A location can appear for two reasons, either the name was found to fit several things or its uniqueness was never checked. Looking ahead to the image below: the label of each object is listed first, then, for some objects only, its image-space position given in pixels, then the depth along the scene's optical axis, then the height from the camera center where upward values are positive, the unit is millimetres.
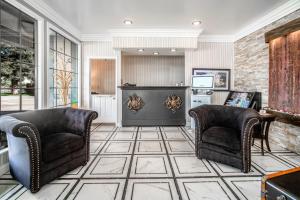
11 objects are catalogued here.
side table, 2457 -425
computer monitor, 3871 +409
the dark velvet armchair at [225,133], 1965 -550
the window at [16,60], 2061 +577
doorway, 5252 +723
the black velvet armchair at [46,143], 1545 -583
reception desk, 4172 -278
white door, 4433 -307
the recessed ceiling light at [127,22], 3288 +1744
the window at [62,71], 3108 +611
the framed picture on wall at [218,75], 4152 +641
